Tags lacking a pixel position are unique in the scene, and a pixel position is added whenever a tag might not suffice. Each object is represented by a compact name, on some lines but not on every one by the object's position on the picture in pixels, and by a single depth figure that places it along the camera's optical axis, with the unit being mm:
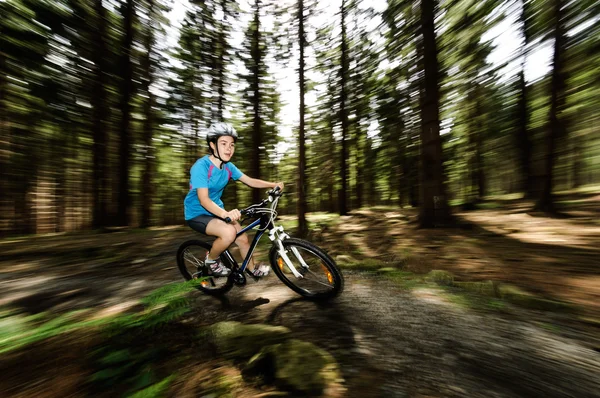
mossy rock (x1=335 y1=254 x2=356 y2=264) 5828
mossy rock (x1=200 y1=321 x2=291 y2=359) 2322
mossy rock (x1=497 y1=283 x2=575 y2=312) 3045
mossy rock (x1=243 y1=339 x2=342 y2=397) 1825
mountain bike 3383
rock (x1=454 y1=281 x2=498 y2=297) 3578
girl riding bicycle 3402
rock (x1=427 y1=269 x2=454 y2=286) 4143
